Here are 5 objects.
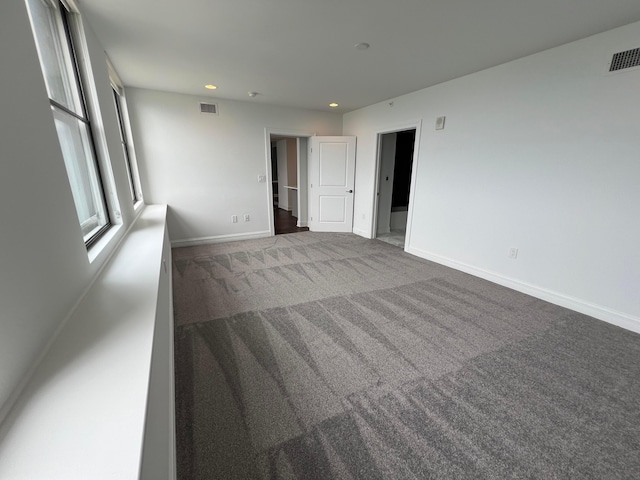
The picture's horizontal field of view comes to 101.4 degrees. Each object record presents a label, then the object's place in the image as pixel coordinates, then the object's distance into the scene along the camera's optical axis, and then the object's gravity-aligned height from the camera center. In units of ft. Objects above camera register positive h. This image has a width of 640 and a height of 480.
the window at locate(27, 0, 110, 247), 5.27 +1.34
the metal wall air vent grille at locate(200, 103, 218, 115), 14.26 +3.04
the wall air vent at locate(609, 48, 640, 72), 7.00 +2.86
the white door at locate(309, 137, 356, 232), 17.74 -1.11
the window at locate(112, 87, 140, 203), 12.75 +1.22
